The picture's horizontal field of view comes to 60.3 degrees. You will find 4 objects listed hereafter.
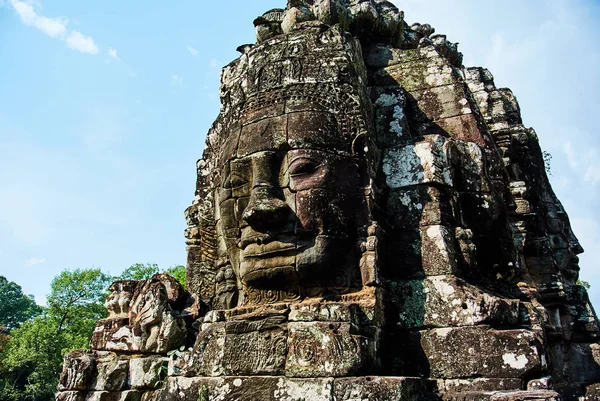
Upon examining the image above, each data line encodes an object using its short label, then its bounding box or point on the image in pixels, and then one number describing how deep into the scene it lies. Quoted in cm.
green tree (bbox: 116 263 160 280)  3322
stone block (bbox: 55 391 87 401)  586
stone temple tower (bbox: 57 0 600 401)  406
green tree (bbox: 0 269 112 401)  2827
